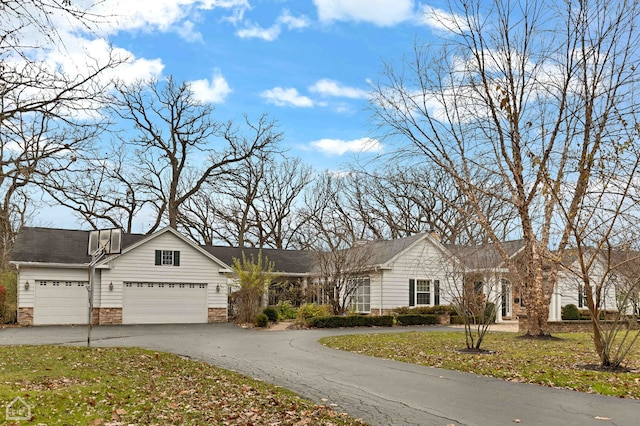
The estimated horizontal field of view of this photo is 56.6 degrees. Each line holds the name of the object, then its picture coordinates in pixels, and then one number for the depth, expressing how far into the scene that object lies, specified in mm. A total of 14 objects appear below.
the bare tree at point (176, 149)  39375
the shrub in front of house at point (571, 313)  29859
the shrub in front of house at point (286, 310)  29622
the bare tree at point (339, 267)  27672
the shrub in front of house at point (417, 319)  27220
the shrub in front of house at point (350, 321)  25172
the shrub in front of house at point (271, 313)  26797
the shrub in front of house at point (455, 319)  28984
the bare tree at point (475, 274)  15898
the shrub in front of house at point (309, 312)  26336
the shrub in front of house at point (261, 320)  25125
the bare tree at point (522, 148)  14797
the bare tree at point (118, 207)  37406
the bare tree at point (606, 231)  10680
